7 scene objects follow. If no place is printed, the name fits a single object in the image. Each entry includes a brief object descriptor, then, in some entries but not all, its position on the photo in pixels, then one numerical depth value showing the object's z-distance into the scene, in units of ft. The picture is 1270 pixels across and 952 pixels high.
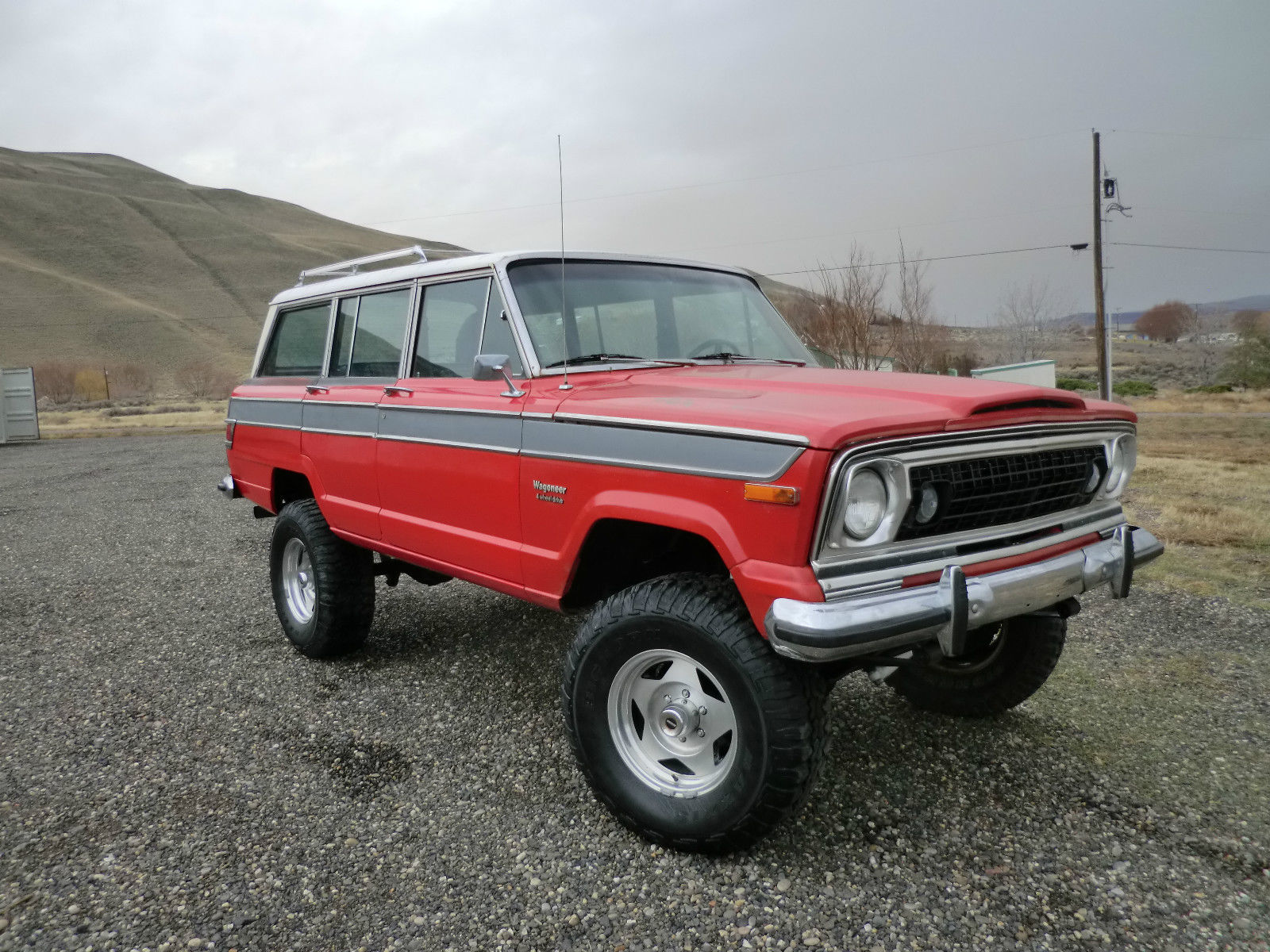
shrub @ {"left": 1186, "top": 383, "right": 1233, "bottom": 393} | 113.70
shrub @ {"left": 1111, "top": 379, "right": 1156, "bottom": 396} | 124.36
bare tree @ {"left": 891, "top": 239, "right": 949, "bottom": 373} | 73.87
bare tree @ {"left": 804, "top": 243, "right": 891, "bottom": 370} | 57.06
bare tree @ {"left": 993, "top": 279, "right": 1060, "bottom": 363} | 168.66
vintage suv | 7.86
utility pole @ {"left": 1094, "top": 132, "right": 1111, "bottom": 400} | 70.18
